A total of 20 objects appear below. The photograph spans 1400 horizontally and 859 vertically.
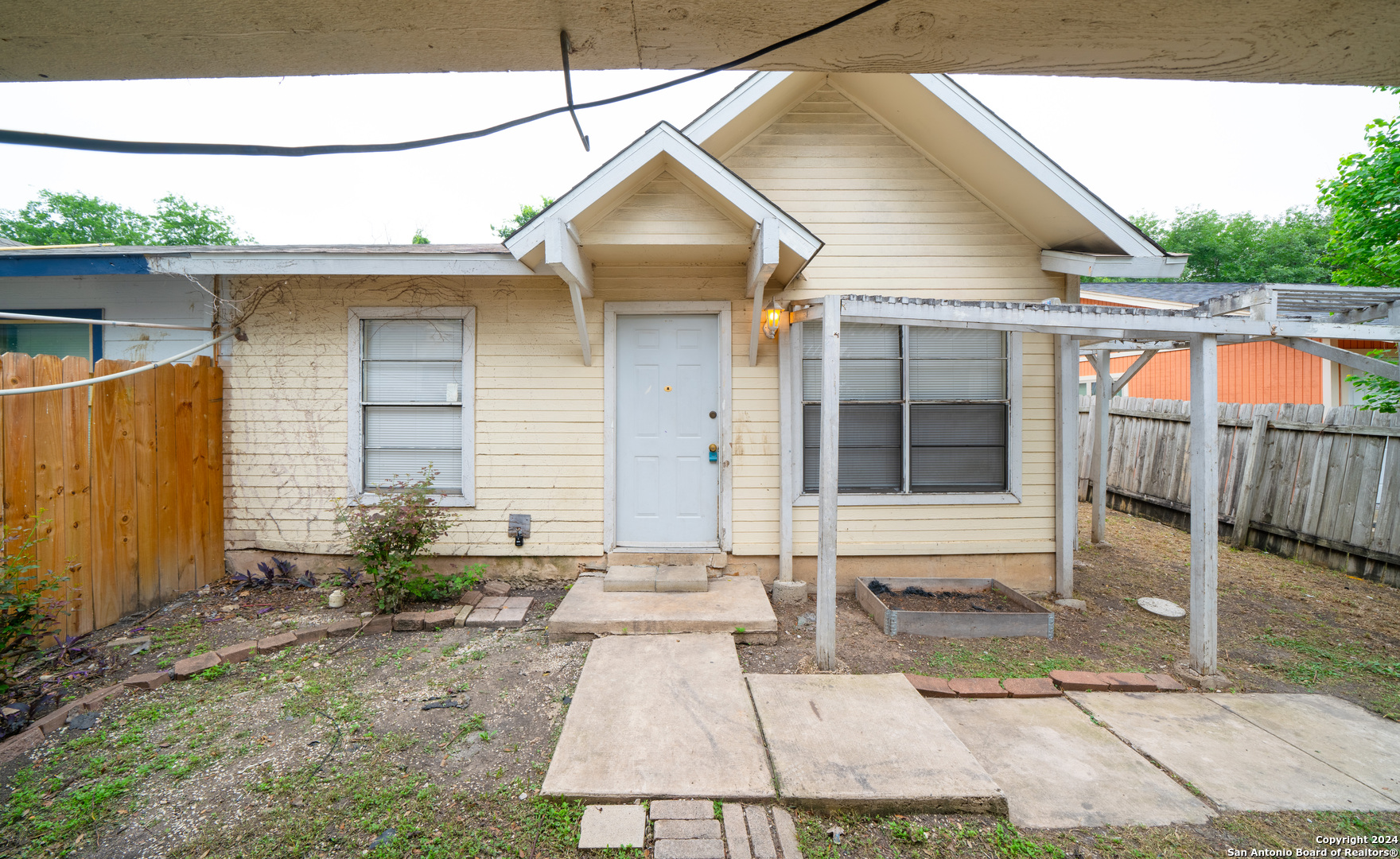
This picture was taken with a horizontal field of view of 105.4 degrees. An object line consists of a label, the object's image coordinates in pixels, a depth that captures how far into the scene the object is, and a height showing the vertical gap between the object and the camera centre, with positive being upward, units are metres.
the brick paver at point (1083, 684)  3.30 -1.60
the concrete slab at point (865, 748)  2.23 -1.54
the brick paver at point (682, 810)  2.13 -1.56
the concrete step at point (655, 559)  4.79 -1.21
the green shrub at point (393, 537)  4.08 -0.89
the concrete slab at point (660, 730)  2.28 -1.52
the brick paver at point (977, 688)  3.19 -1.59
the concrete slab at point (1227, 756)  2.38 -1.65
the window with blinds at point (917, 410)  4.99 +0.14
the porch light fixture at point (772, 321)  4.37 +0.86
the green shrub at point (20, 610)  2.90 -1.07
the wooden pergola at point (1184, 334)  3.43 +0.61
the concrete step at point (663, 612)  3.79 -1.38
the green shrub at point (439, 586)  4.24 -1.34
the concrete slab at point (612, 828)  2.01 -1.57
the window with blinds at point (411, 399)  4.95 +0.22
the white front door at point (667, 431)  4.92 -0.07
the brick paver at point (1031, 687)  3.21 -1.59
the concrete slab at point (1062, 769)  2.28 -1.64
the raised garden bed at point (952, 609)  4.02 -1.49
